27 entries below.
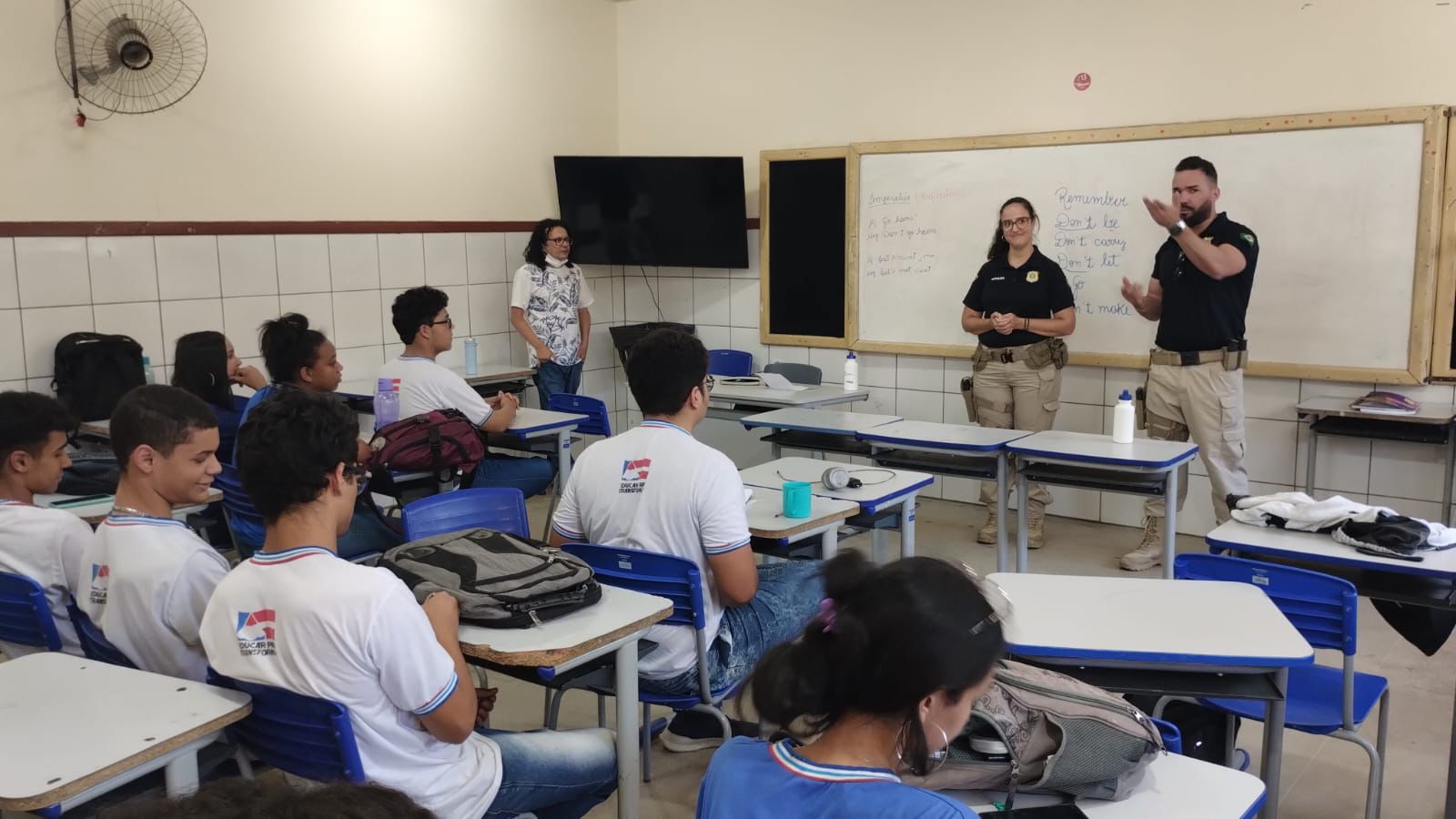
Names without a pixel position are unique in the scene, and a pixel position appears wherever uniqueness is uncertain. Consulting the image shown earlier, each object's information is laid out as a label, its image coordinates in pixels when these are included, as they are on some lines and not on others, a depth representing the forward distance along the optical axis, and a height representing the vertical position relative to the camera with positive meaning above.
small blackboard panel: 6.58 +0.16
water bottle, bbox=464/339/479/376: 6.19 -0.43
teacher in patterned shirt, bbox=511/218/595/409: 6.44 -0.17
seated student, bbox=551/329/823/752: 2.65 -0.57
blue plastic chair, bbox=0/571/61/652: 2.27 -0.68
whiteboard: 4.85 +0.18
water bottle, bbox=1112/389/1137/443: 4.15 -0.56
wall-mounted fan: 4.80 +1.03
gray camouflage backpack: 2.17 -0.60
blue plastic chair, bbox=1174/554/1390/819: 2.43 -0.84
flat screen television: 6.80 +0.41
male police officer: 4.48 -0.24
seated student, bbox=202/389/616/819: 1.82 -0.58
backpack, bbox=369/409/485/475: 3.96 -0.59
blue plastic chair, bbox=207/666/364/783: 1.79 -0.76
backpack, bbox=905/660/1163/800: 1.58 -0.68
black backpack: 4.64 -0.37
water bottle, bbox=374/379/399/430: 4.34 -0.47
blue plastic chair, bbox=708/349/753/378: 6.86 -0.54
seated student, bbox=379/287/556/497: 4.34 -0.37
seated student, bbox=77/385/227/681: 2.18 -0.55
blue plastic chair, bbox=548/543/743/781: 2.55 -0.71
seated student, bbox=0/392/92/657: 2.48 -0.52
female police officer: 5.16 -0.27
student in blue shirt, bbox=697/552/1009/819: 1.32 -0.50
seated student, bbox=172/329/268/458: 4.48 -0.37
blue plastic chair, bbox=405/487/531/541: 2.95 -0.64
